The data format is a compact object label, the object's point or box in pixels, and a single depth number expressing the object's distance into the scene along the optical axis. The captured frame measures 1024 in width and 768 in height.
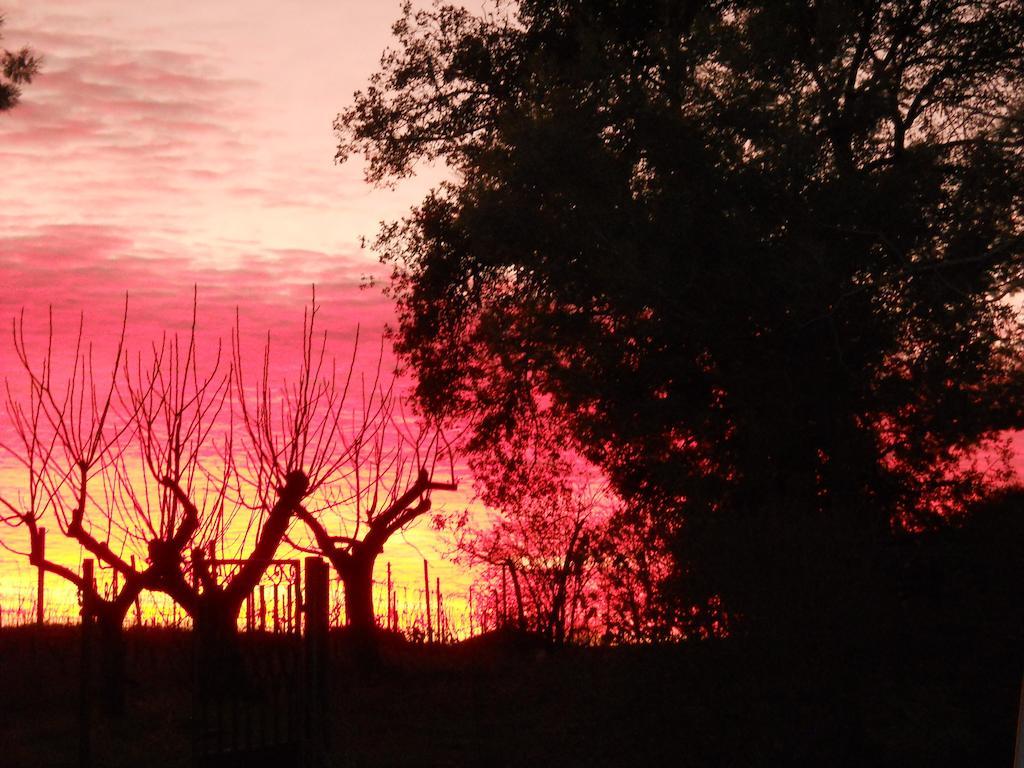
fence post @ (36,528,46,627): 20.62
